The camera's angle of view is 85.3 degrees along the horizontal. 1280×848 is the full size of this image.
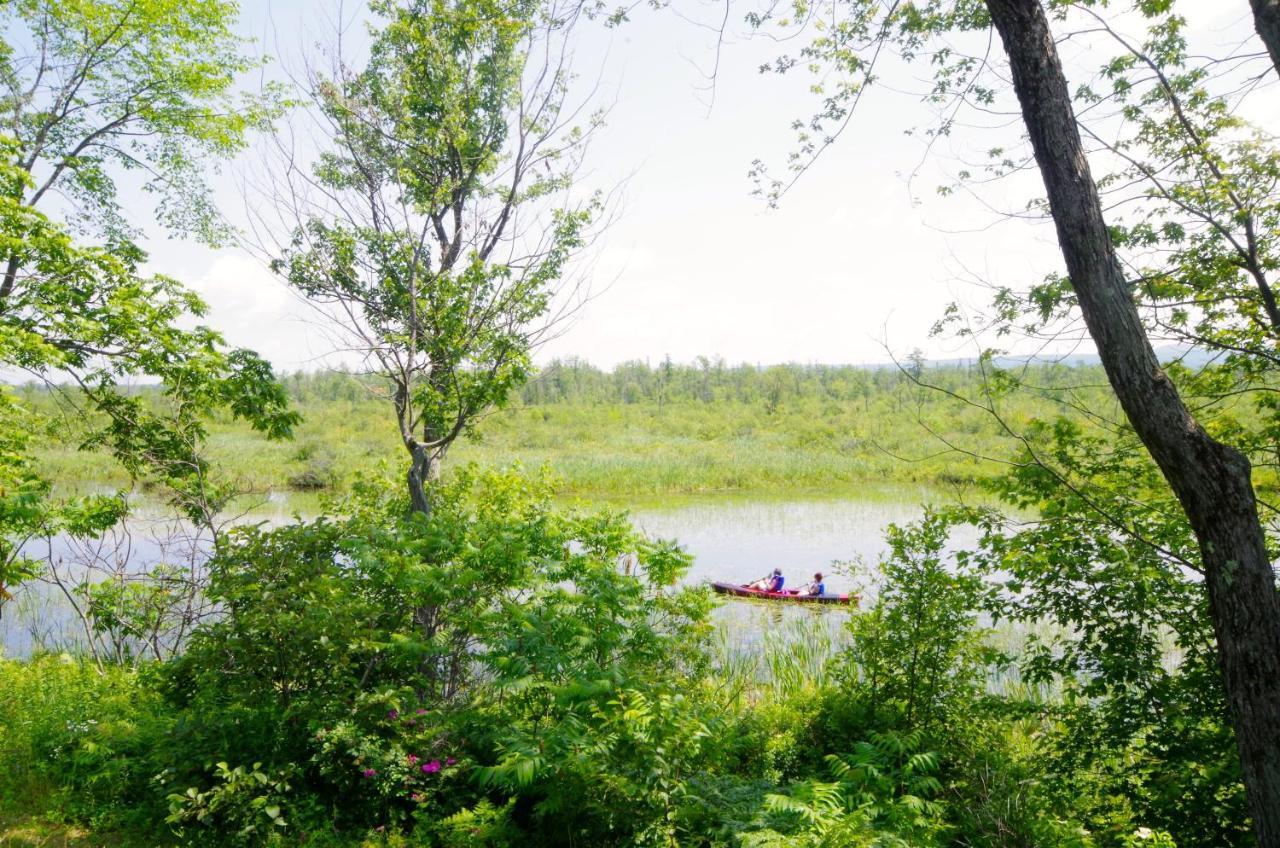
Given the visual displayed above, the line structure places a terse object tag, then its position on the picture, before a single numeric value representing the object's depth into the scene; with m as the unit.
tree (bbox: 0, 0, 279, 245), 7.93
